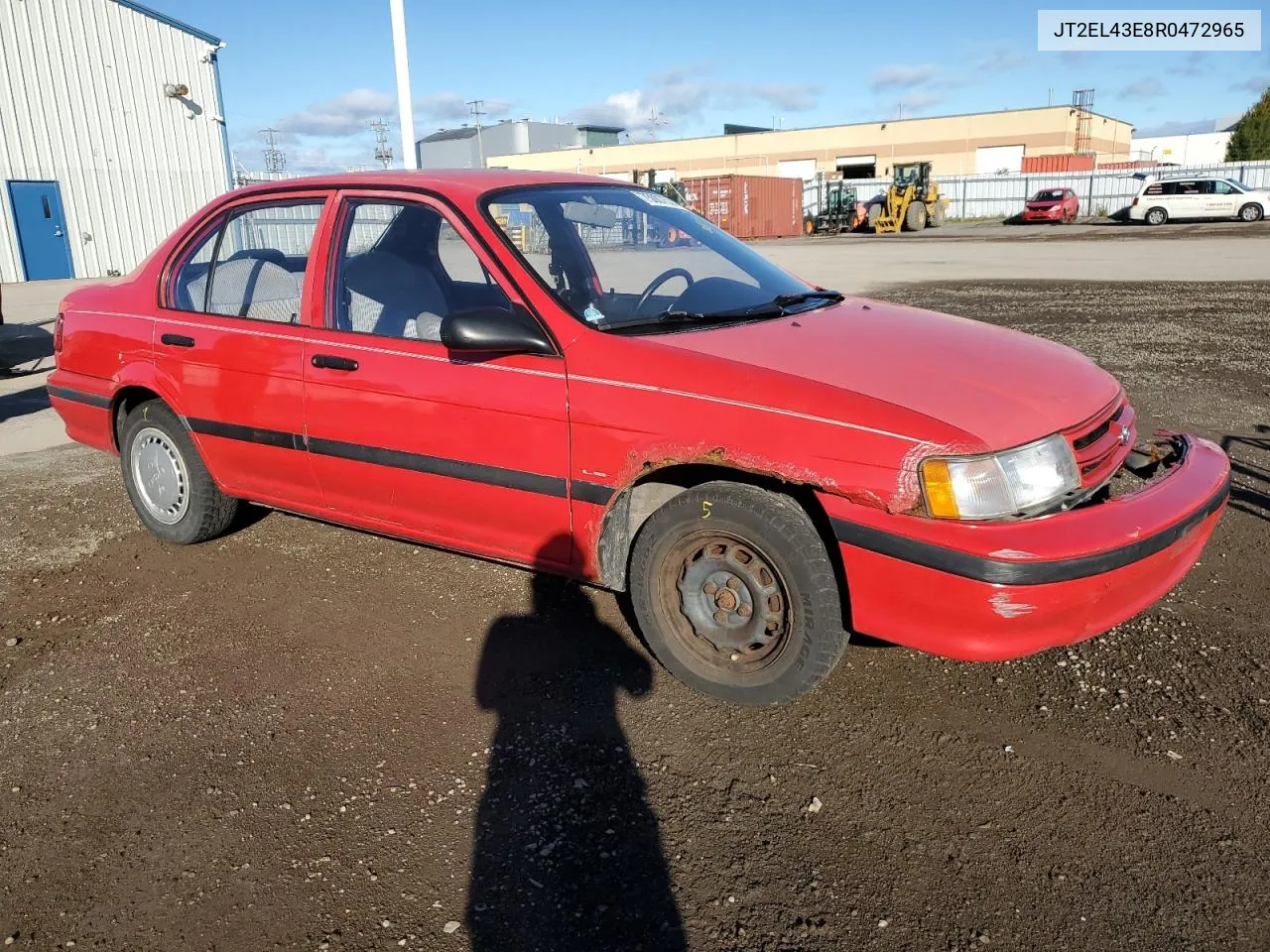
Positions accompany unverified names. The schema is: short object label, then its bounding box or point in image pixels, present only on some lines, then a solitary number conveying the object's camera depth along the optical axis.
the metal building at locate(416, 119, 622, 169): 79.31
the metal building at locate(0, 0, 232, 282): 20.45
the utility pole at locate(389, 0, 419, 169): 13.23
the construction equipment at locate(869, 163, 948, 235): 40.41
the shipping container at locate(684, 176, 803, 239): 41.38
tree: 57.12
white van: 35.56
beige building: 61.78
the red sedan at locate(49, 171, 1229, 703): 2.68
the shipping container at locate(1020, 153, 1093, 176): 56.88
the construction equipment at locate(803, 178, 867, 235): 44.25
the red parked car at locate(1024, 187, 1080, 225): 41.19
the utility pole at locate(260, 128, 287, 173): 50.25
